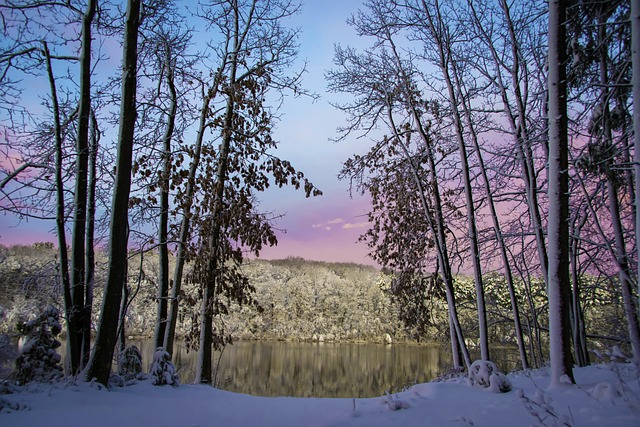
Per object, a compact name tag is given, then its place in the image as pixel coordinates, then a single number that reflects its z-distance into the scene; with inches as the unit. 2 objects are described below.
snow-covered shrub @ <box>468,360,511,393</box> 151.6
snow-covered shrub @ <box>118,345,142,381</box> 216.8
